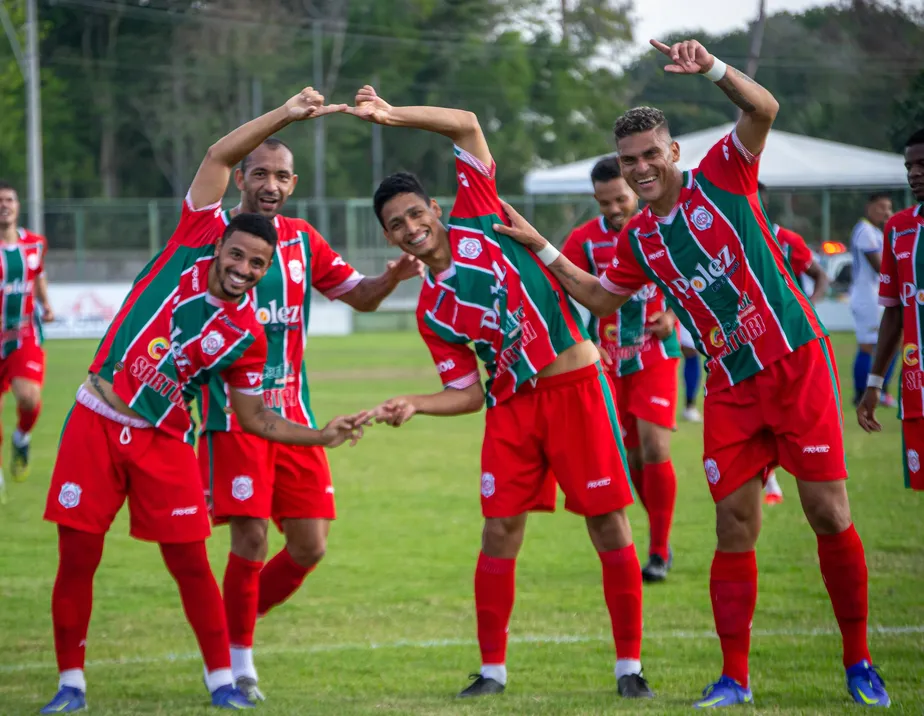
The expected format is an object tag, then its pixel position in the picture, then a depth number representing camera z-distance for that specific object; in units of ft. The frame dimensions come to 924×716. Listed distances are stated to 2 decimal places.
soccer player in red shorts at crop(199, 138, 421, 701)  39.42
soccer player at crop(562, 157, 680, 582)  53.47
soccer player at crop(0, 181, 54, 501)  74.13
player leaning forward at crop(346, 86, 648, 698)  36.78
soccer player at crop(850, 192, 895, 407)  94.63
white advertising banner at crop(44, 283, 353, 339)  200.54
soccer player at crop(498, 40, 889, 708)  34.12
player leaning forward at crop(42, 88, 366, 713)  35.12
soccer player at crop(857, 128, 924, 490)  39.81
